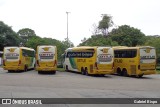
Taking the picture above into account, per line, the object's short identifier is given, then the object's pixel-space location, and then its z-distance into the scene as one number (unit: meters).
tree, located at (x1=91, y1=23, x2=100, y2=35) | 82.89
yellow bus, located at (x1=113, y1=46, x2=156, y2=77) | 34.75
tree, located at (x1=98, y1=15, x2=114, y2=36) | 81.39
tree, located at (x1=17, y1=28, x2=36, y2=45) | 121.70
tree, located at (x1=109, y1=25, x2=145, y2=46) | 88.44
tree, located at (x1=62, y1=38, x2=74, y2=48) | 73.05
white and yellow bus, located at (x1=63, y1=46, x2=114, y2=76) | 34.86
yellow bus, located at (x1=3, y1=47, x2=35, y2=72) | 39.12
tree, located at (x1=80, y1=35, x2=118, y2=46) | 70.18
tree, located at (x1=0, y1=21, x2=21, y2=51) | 87.75
